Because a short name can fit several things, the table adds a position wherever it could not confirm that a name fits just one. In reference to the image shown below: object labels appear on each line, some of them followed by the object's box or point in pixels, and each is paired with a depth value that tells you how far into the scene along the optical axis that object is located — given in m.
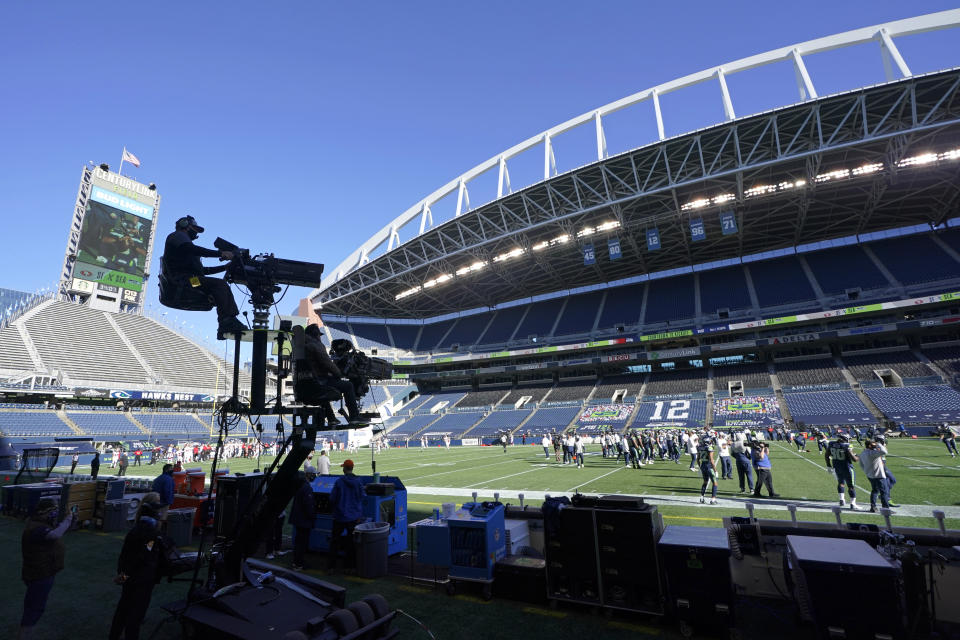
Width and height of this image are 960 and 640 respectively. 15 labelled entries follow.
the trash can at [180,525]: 8.90
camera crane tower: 3.63
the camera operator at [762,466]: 11.41
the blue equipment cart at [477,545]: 5.84
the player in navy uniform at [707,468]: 10.91
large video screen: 49.59
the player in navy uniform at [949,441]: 19.19
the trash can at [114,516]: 10.20
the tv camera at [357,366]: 4.51
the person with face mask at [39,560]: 4.30
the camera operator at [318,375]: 4.00
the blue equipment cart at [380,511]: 7.72
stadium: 27.03
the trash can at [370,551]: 6.74
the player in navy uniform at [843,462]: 10.16
